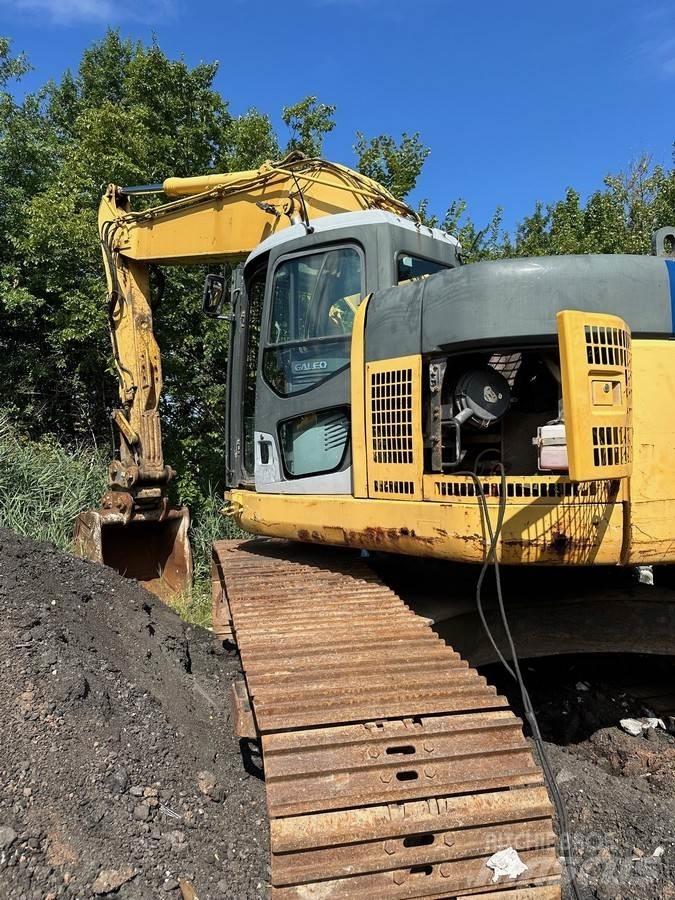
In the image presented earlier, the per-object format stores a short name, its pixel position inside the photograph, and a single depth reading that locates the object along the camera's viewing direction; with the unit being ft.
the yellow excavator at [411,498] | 6.98
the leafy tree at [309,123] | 39.45
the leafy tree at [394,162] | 41.47
